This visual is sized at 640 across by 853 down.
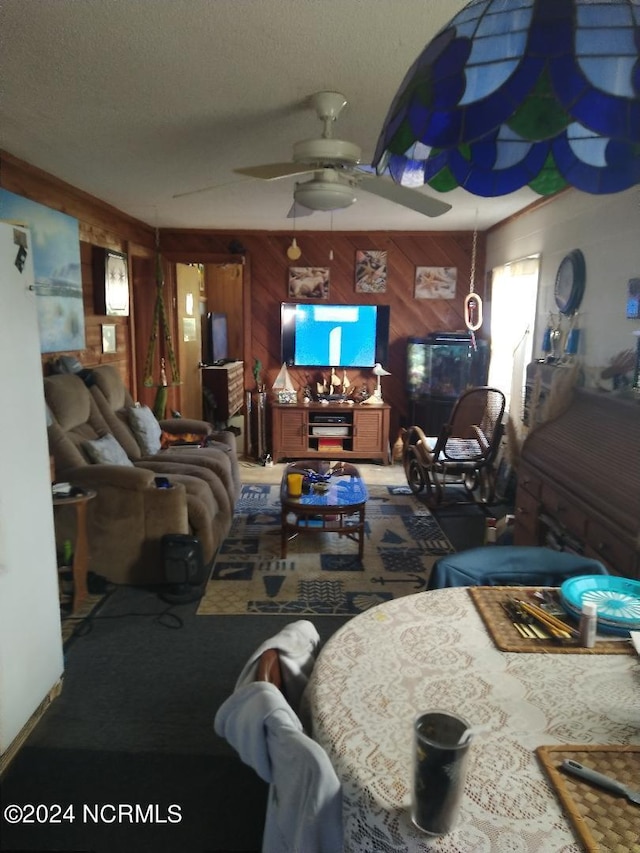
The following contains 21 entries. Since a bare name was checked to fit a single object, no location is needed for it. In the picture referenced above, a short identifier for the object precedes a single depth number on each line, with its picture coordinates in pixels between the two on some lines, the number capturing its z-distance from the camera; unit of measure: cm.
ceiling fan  241
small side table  300
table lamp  601
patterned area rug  316
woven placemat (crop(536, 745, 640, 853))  90
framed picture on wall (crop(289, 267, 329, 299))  622
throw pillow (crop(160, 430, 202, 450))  479
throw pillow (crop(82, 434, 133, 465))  361
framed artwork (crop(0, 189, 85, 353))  362
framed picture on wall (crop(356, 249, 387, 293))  617
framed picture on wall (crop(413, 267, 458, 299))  617
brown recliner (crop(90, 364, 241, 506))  421
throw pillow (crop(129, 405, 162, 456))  447
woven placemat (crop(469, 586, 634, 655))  142
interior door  784
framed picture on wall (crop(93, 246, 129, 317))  468
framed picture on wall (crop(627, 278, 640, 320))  301
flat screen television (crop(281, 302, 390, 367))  621
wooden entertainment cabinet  598
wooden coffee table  353
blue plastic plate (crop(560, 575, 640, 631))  150
